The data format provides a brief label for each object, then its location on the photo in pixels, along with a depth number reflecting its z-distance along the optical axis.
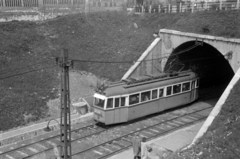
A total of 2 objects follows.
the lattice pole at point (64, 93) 10.40
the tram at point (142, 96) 18.00
